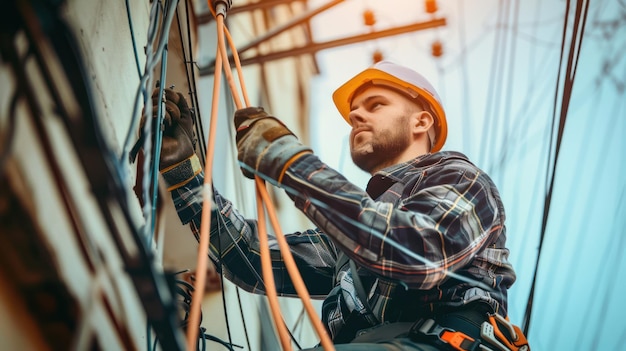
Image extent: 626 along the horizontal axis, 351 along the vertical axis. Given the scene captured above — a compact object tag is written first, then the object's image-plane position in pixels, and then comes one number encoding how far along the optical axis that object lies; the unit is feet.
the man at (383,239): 3.92
